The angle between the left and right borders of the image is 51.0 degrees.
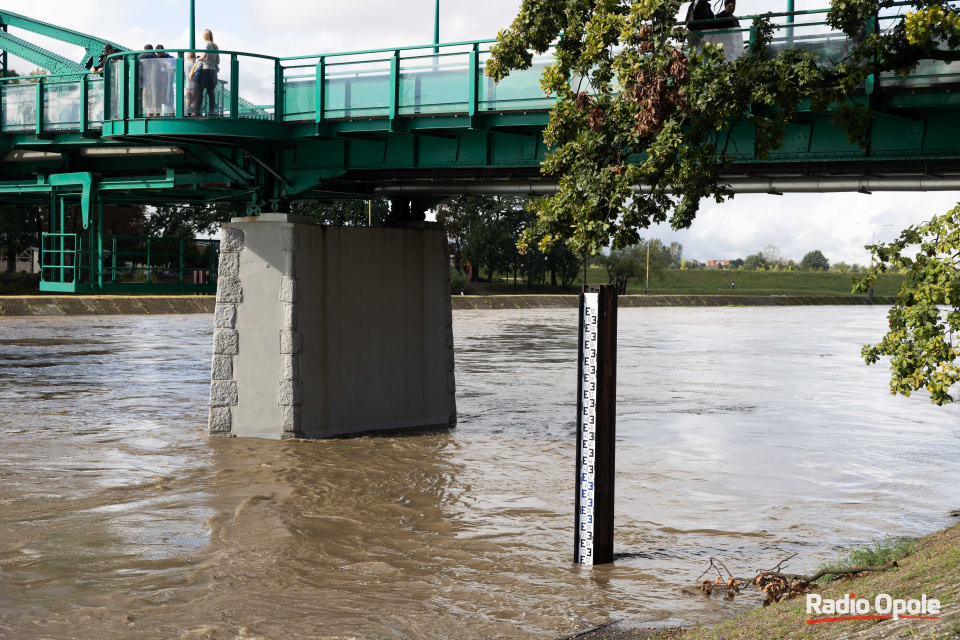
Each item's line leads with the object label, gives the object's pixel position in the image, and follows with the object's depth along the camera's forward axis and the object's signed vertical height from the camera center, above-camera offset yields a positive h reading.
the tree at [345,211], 66.25 +4.45
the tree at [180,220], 64.19 +3.54
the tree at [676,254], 144.50 +3.83
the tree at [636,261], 89.31 +1.73
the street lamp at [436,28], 18.20 +4.50
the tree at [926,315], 8.02 -0.25
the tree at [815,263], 187.12 +3.64
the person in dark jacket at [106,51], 21.78 +4.85
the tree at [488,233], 76.31 +3.43
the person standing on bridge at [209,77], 16.56 +3.25
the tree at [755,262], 167.00 +3.33
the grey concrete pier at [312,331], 16.50 -0.96
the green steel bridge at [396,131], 13.13 +2.31
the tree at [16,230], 56.94 +2.32
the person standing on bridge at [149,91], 16.64 +3.00
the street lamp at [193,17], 17.97 +4.58
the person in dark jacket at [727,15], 12.91 +3.46
